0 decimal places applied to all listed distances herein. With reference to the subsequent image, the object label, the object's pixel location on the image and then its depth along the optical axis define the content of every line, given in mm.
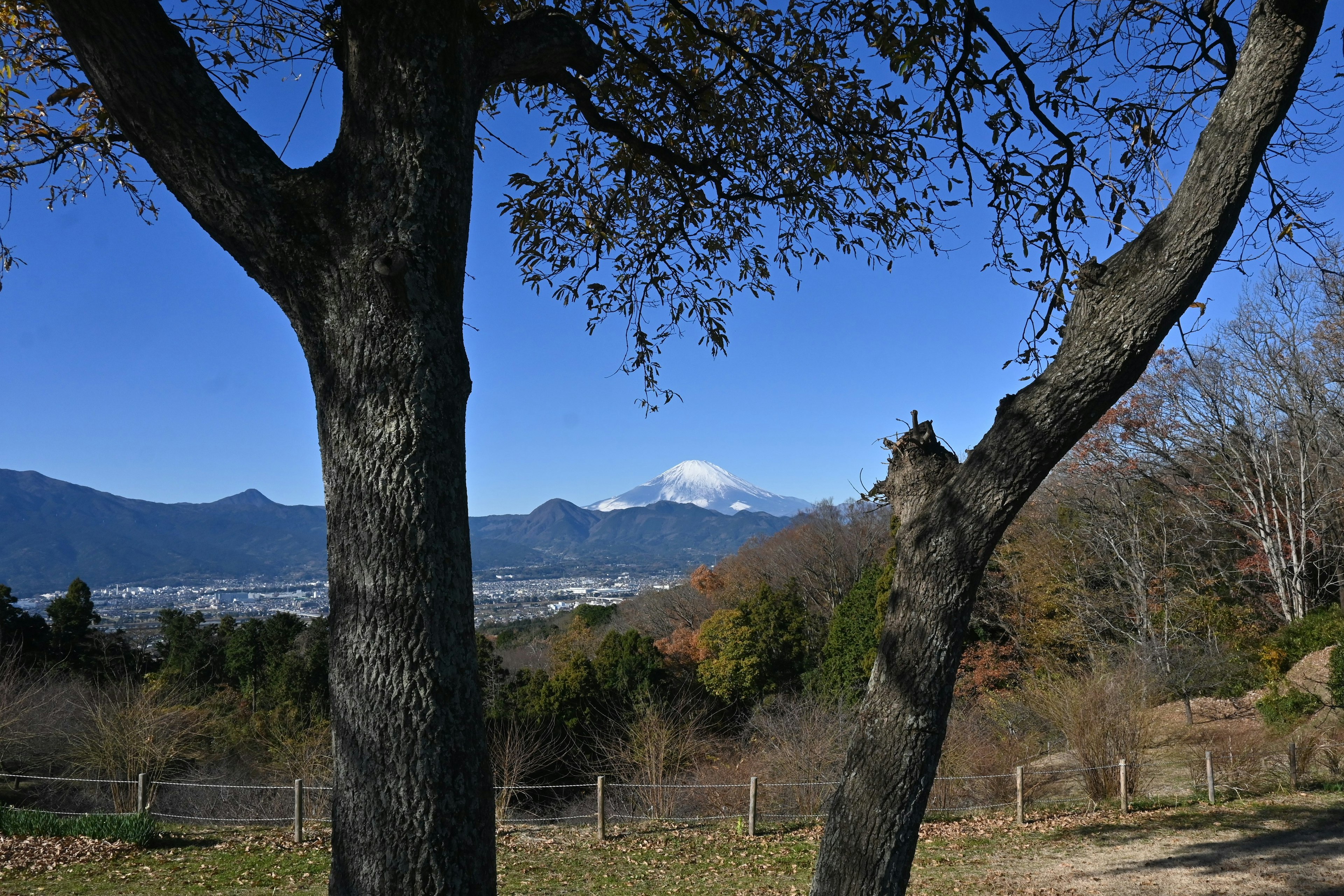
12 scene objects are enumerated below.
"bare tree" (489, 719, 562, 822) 15578
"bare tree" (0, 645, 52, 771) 15758
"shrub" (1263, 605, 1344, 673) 18781
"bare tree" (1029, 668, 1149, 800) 12719
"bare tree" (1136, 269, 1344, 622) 20875
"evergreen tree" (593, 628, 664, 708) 25688
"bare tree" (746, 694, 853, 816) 14094
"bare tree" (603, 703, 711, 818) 15312
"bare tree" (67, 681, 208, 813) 15031
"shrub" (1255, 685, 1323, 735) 17172
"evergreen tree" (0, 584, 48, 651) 22109
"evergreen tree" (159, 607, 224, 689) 25094
